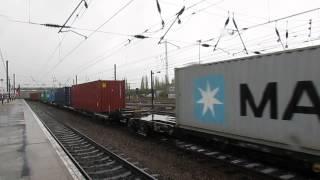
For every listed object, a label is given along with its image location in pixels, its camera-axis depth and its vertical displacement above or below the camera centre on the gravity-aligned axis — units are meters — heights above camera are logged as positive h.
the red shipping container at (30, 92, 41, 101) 107.39 +1.13
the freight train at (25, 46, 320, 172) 8.09 -0.15
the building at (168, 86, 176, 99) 76.66 +1.13
